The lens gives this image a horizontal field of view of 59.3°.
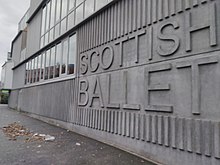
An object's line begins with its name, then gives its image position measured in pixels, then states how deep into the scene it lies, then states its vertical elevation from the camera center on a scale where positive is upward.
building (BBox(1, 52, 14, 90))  25.48 +2.46
